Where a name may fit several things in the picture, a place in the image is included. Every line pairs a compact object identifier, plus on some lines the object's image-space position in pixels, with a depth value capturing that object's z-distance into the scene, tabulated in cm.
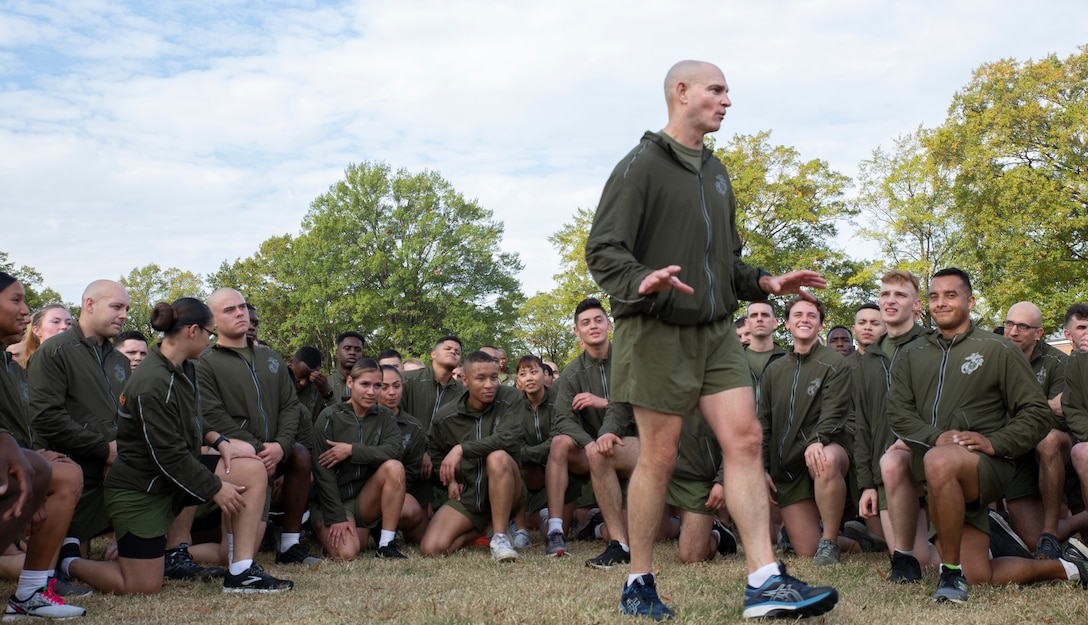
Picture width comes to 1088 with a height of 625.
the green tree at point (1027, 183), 2398
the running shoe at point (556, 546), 757
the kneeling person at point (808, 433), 700
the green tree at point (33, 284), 4676
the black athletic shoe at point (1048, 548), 609
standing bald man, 438
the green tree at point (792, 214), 3125
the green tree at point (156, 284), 6612
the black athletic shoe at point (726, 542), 762
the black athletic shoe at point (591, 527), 870
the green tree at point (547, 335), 4200
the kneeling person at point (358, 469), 779
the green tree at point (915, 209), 2950
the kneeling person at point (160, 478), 577
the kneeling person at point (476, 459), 787
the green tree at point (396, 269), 4181
